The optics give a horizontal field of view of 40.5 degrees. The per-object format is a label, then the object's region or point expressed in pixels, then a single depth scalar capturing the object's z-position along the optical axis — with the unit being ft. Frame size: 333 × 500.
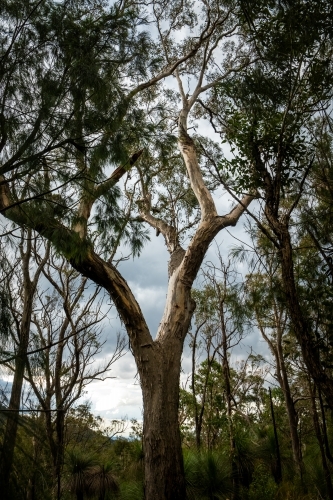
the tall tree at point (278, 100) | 11.23
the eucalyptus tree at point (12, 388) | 6.84
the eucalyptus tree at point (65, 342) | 23.36
